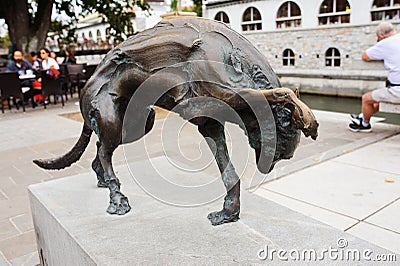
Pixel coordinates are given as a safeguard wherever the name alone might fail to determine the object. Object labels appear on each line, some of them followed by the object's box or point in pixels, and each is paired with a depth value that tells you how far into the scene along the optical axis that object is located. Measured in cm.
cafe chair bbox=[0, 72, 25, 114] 993
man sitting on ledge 604
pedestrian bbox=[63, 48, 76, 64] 1524
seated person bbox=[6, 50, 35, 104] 1095
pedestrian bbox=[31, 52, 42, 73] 1195
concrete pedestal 213
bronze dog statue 203
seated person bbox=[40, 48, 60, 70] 1173
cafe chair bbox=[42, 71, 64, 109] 1059
